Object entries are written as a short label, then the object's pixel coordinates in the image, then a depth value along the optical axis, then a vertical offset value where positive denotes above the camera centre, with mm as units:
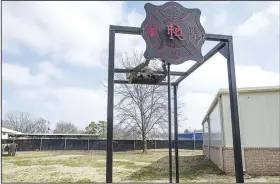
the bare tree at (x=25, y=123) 43719 +1336
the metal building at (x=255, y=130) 8797 -6
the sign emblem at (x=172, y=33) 3396 +1256
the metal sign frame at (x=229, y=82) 3139 +557
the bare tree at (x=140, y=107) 20008 +1829
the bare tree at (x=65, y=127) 46812 +668
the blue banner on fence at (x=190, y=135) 34425 -680
